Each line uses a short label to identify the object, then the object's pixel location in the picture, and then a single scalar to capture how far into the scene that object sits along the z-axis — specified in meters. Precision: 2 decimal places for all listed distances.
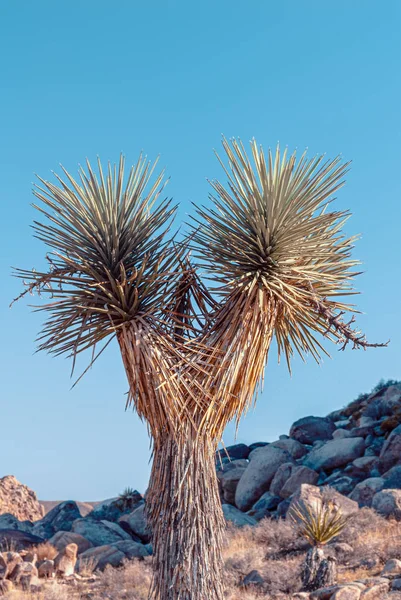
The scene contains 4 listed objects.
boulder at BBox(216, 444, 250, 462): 26.22
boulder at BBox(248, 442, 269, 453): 27.25
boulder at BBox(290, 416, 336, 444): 25.30
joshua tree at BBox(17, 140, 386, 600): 7.65
